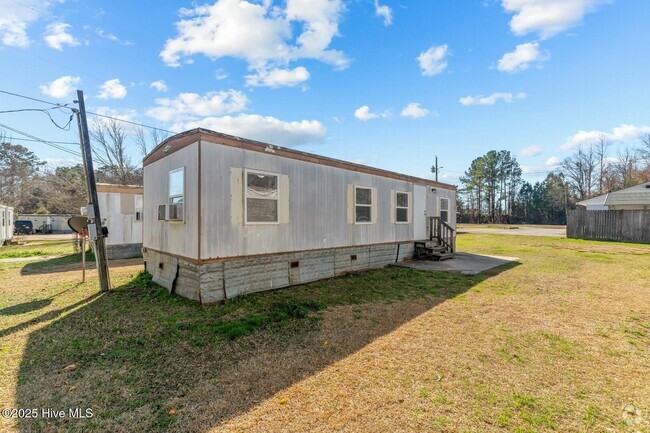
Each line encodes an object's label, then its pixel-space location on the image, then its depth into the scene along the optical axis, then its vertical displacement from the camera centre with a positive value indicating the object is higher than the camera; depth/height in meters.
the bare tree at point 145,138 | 25.77 +7.13
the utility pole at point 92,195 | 6.33 +0.48
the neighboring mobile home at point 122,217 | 11.05 +0.02
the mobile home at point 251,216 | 5.43 +0.03
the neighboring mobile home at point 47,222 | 29.71 -0.43
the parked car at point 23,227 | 27.06 -0.86
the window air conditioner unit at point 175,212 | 5.84 +0.11
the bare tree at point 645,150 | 34.47 +7.93
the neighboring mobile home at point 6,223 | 17.44 -0.33
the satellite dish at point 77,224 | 7.36 -0.16
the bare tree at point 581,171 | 42.31 +6.67
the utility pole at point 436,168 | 31.47 +5.20
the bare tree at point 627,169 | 34.99 +6.01
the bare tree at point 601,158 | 40.59 +8.17
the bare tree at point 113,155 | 23.45 +5.09
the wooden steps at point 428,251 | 10.38 -1.23
